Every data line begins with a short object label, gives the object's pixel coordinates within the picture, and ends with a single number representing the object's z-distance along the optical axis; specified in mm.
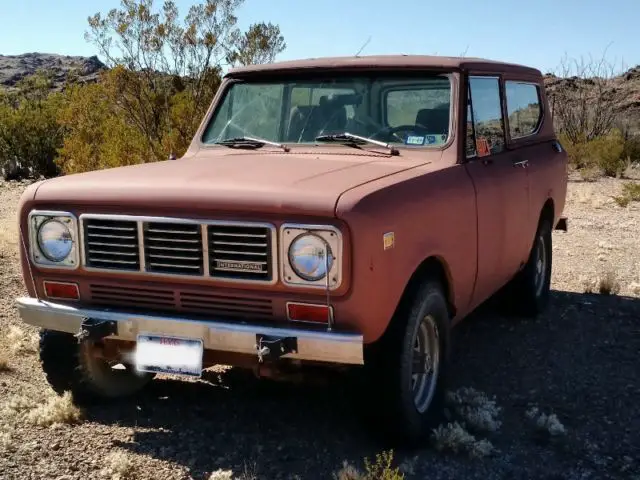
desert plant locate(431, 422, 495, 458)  3568
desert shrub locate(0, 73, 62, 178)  16516
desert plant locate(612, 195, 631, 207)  12211
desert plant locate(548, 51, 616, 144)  20547
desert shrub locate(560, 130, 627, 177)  16766
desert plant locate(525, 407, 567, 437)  3854
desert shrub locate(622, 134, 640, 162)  17938
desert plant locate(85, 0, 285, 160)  13086
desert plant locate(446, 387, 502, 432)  3873
